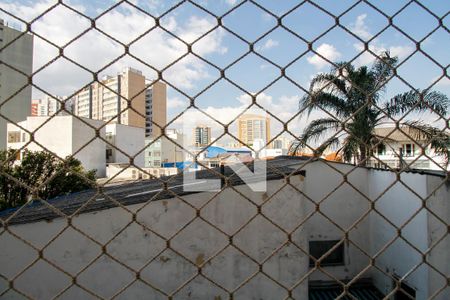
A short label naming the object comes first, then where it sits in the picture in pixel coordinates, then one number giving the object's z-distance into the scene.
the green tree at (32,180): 6.83
